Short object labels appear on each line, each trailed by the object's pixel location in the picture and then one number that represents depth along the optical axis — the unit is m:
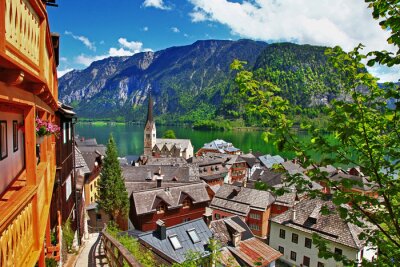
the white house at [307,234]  25.56
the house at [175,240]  20.00
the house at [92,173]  35.81
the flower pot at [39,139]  7.14
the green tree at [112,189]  30.56
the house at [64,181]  12.56
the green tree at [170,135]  118.94
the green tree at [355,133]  4.72
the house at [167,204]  30.31
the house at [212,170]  60.41
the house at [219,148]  100.88
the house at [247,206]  37.31
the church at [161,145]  95.56
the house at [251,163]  75.82
